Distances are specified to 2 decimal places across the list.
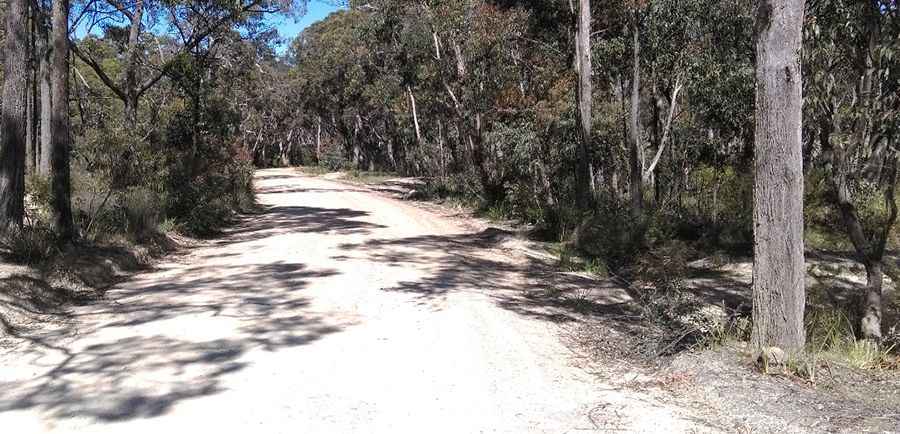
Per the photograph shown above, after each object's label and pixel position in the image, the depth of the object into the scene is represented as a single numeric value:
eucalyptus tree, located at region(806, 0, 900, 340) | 7.82
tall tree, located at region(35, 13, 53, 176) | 20.80
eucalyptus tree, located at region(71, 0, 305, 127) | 18.06
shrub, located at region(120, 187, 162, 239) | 13.23
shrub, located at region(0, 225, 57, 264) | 9.62
